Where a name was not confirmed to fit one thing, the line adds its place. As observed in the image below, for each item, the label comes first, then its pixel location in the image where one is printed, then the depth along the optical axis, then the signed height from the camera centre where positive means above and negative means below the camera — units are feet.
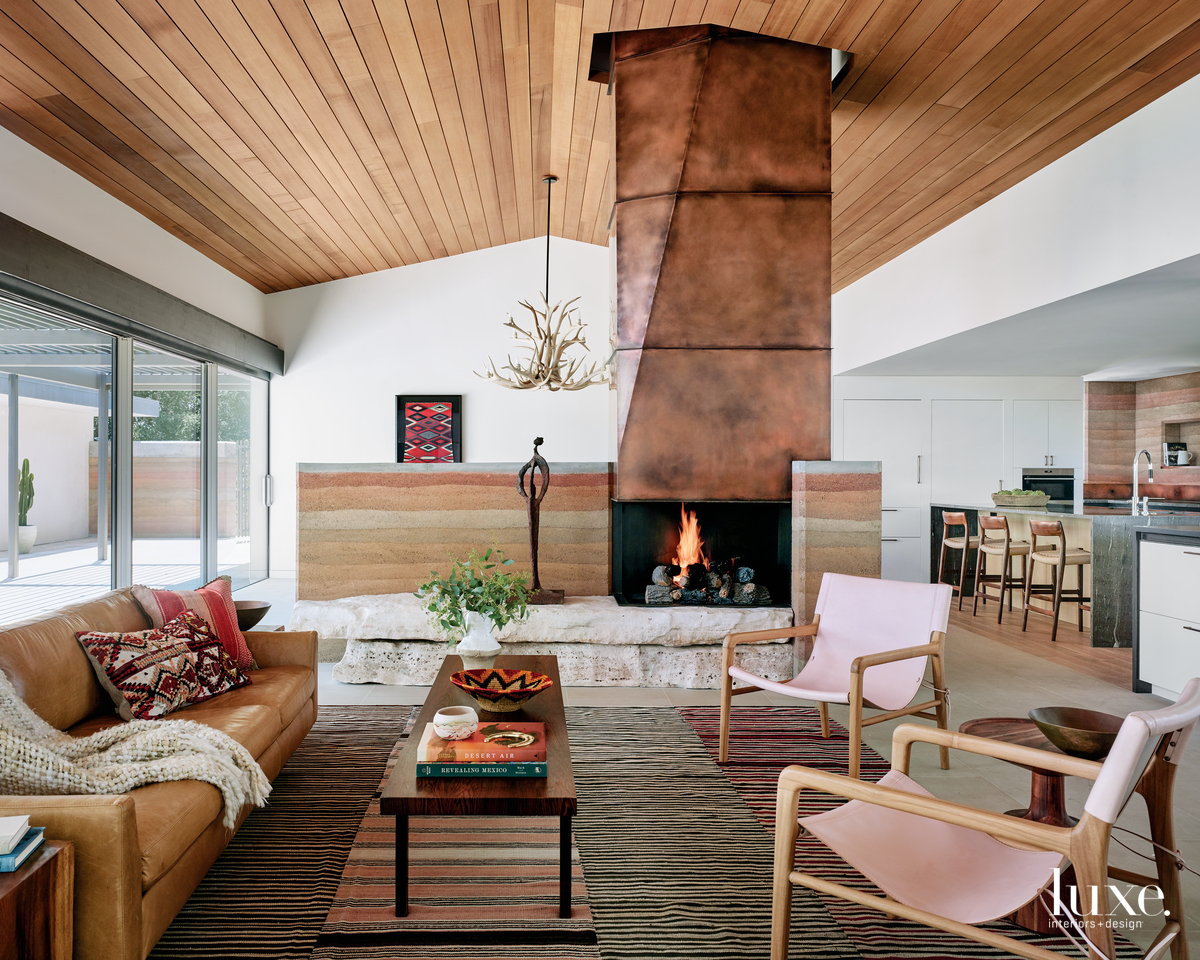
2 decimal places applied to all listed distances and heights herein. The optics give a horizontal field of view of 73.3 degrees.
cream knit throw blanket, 5.96 -2.40
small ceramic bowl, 7.26 -2.31
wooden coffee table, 6.39 -2.61
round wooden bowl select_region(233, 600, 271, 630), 11.44 -2.05
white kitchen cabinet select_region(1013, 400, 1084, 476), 27.37 +1.52
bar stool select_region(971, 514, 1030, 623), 20.59 -2.03
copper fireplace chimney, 14.30 +3.60
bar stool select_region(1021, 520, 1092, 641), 18.47 -1.90
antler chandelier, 19.01 +2.47
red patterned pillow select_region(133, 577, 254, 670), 9.55 -1.71
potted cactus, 13.35 -0.73
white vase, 9.71 -2.12
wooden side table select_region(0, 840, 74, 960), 4.54 -2.57
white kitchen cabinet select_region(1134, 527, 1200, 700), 12.83 -2.18
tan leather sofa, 5.14 -2.53
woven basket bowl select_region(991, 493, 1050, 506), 23.26 -0.67
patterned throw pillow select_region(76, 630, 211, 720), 8.14 -2.13
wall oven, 27.48 -0.11
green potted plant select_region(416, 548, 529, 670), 9.74 -1.69
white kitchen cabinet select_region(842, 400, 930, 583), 26.76 +0.58
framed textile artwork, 25.84 +1.46
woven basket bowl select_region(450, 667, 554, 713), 8.17 -2.21
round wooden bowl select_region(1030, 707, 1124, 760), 6.29 -2.02
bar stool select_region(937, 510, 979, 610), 22.63 -1.84
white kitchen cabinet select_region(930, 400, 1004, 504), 26.94 +0.86
